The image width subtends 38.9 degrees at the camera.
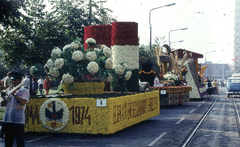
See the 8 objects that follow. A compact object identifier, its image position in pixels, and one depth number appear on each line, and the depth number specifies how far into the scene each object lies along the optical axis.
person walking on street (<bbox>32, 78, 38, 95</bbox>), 23.59
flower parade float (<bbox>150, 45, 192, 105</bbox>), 20.95
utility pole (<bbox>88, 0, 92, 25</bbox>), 29.52
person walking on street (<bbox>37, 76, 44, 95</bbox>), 29.59
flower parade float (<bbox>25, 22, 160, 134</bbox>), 10.27
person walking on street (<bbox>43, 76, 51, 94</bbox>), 25.30
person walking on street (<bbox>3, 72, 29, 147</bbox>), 7.02
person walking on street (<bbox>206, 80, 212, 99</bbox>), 30.30
